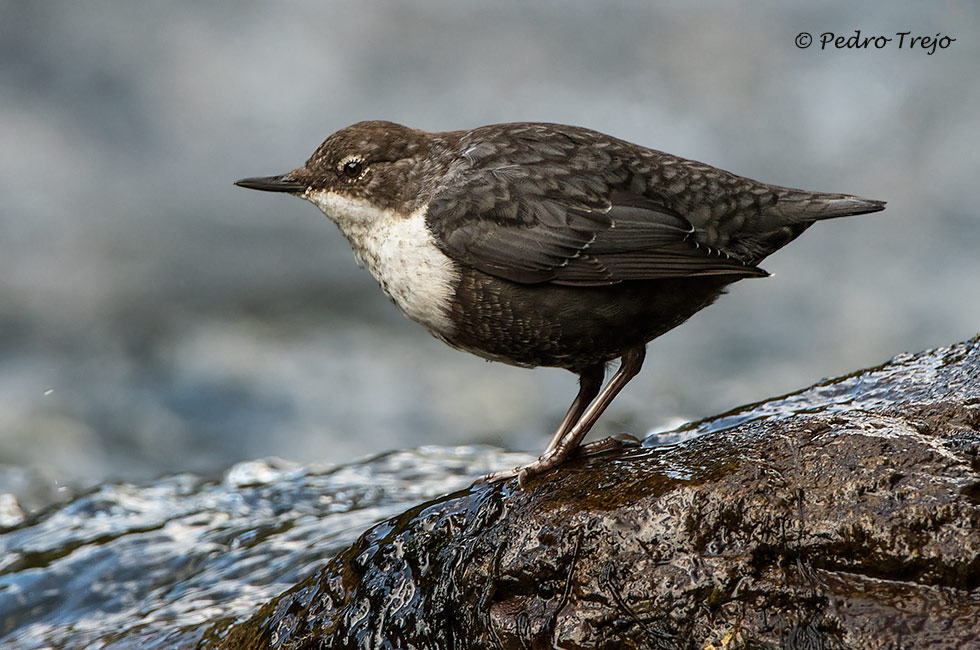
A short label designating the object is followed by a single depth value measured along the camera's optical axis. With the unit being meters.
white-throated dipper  7.38
